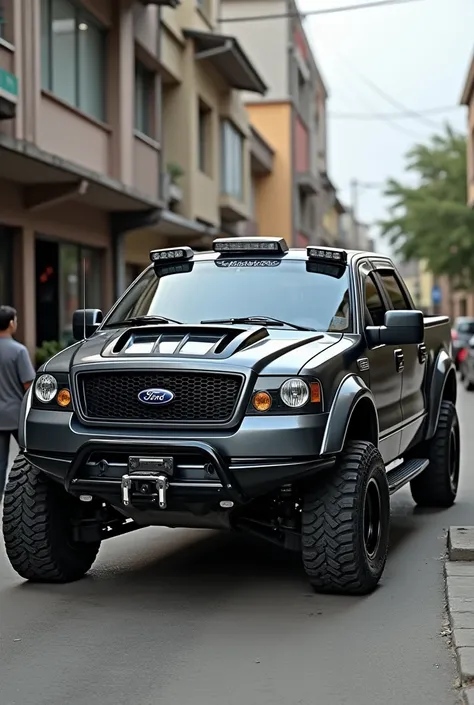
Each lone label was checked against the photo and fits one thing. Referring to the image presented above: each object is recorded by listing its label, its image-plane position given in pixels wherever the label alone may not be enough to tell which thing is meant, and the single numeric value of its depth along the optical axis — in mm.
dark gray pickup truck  6277
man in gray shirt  9859
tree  45688
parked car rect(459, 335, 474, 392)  25891
